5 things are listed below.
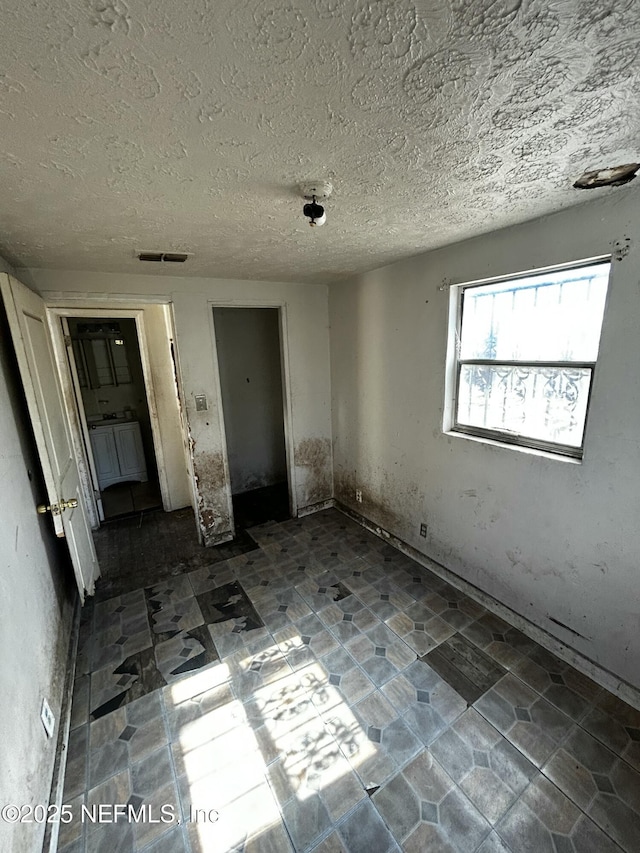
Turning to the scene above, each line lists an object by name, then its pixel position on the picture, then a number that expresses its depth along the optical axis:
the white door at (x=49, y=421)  1.83
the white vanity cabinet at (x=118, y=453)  4.34
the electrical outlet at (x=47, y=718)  1.47
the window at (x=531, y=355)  1.77
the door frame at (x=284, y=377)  3.08
